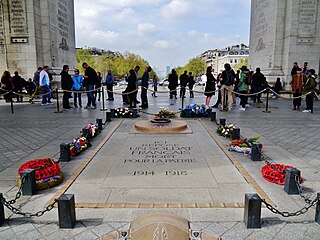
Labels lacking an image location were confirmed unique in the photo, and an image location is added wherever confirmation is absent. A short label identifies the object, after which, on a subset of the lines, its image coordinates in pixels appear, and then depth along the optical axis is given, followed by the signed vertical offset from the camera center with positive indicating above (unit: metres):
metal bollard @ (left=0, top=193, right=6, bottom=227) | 3.41 -1.62
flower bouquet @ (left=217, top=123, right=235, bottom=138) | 7.66 -1.40
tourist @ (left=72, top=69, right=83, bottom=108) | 14.52 -0.34
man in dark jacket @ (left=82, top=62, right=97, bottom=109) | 14.15 -0.18
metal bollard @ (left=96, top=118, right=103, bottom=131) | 8.62 -1.36
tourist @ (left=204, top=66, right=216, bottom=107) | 13.17 -0.31
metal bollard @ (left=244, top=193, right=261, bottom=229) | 3.33 -1.52
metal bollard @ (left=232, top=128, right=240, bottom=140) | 7.39 -1.40
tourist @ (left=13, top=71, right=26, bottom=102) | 16.19 -0.30
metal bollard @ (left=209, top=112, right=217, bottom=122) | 10.21 -1.36
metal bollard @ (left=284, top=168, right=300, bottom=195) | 4.22 -1.48
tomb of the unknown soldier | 3.35 -1.61
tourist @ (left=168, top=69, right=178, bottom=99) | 19.30 -0.21
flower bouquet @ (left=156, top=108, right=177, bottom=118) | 10.22 -1.28
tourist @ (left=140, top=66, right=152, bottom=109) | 14.04 -0.52
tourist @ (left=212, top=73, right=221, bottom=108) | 14.43 -1.11
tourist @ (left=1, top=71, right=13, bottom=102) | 15.26 -0.29
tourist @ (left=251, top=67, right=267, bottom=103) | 14.82 -0.17
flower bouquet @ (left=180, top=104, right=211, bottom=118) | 11.04 -1.28
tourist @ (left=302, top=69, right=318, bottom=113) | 12.38 -0.32
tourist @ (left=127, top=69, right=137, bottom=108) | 13.81 -0.26
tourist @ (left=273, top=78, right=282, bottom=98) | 17.39 -0.43
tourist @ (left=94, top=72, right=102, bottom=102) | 17.60 -0.41
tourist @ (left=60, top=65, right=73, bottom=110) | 13.57 -0.37
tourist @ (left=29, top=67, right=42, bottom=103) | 16.45 -0.13
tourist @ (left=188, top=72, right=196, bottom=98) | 21.75 -0.22
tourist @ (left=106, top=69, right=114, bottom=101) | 17.50 -0.13
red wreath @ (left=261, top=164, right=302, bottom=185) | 4.64 -1.53
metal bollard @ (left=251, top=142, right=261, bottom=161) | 5.72 -1.43
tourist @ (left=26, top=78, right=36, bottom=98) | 16.83 -0.60
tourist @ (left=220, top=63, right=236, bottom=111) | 12.83 -0.29
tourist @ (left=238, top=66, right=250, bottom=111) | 13.57 -0.35
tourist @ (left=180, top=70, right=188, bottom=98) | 20.17 -0.14
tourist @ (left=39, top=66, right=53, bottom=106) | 14.95 -0.27
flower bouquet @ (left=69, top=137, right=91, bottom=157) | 6.03 -1.48
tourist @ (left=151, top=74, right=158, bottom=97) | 24.78 -0.28
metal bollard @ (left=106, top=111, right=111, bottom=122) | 10.21 -1.38
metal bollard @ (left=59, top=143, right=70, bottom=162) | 5.71 -1.49
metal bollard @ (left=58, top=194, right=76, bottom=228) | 3.30 -1.52
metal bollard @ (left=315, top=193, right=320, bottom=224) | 3.40 -1.55
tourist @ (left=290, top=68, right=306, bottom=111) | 12.95 -0.23
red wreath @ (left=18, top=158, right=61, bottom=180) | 4.51 -1.44
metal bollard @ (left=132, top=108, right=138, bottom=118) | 11.05 -1.35
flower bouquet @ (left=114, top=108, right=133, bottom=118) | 10.95 -1.33
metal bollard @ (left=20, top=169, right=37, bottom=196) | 4.17 -1.51
